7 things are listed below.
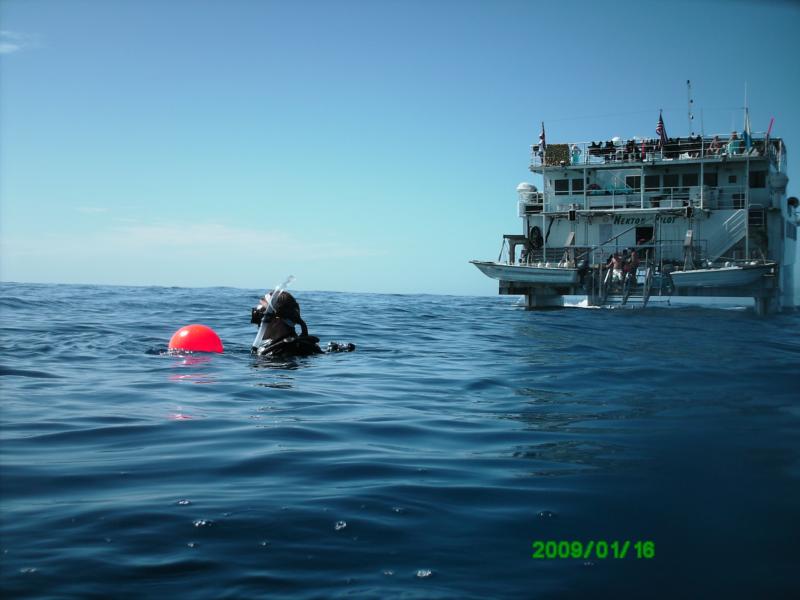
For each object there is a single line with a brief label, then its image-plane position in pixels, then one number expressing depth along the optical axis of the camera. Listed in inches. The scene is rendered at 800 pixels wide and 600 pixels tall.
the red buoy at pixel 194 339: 443.8
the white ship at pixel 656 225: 1177.4
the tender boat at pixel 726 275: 1115.9
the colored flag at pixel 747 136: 1245.9
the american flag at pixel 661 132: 1353.3
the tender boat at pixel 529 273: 1235.2
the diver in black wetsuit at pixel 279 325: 434.6
